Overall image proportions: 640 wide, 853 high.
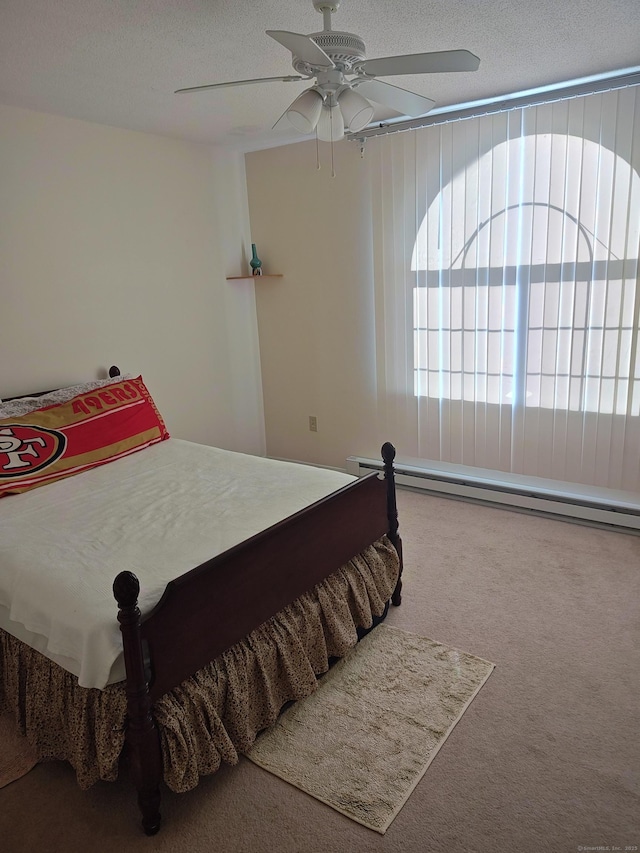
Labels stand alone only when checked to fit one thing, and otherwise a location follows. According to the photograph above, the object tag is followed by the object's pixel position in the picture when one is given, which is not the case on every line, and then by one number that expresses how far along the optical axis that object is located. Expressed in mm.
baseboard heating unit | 3387
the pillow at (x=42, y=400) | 2967
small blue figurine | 4426
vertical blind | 3170
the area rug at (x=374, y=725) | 1843
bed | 1700
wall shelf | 4410
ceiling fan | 1833
